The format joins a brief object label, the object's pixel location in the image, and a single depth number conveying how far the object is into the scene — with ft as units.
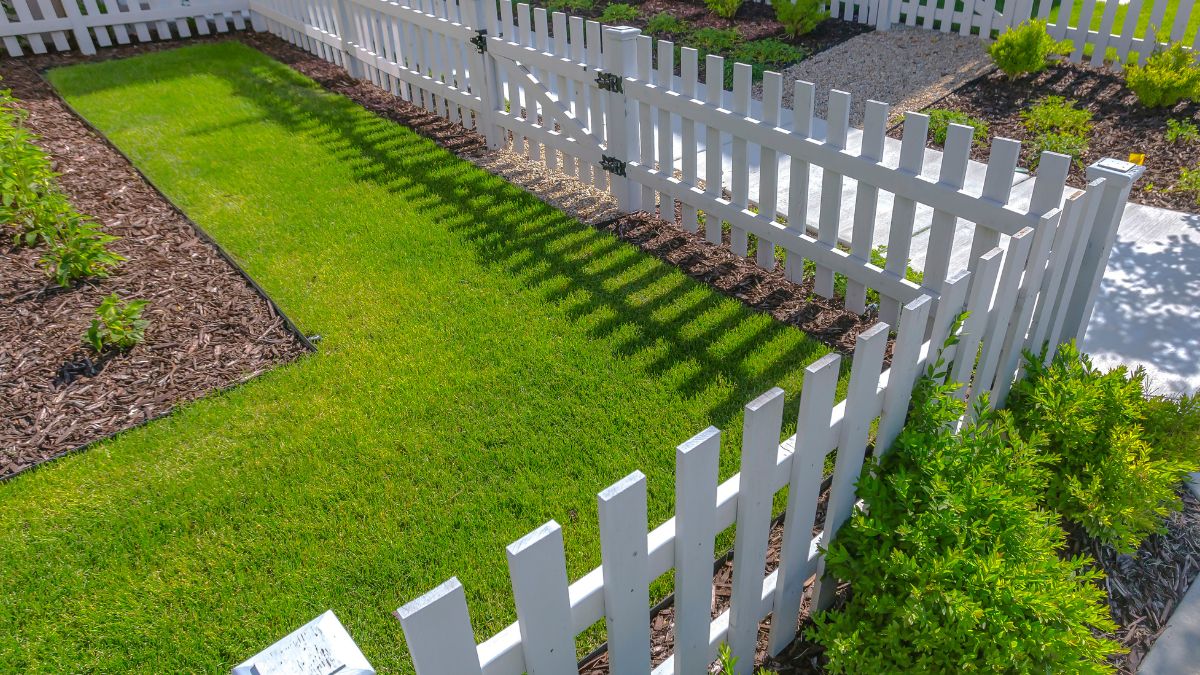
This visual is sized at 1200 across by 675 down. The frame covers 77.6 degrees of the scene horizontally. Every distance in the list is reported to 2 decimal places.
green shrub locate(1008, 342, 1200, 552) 8.41
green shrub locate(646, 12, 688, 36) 31.71
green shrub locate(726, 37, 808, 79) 27.53
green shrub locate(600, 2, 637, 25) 33.32
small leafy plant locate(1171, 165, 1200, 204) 16.67
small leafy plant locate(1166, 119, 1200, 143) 18.63
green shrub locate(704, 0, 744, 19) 32.30
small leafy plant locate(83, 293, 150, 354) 13.55
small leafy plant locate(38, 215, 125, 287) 15.37
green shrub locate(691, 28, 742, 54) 29.35
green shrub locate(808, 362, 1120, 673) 6.32
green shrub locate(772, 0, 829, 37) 28.94
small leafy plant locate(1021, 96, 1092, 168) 18.81
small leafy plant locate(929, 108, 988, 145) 20.08
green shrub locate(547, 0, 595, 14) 35.83
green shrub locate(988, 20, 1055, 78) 22.15
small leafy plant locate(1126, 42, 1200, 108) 19.77
